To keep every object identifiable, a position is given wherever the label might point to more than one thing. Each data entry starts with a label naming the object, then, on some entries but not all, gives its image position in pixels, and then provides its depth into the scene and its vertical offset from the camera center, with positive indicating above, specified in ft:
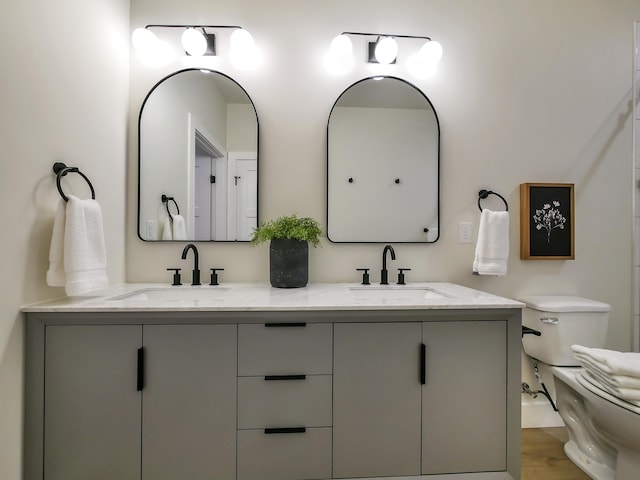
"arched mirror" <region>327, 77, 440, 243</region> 5.48 +1.35
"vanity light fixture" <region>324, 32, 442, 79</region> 5.33 +3.19
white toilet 3.69 -1.92
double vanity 3.53 -1.71
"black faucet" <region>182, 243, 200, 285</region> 5.08 -0.48
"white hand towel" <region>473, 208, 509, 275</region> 5.21 -0.01
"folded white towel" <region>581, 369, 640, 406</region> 3.48 -1.68
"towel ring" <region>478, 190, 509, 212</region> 5.60 +0.85
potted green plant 4.82 -0.10
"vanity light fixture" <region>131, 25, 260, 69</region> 5.18 +3.22
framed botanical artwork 5.60 +0.40
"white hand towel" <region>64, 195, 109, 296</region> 3.60 -0.10
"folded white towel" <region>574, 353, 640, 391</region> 3.54 -1.54
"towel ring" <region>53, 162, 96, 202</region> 3.63 +0.81
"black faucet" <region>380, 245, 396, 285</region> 5.28 -0.48
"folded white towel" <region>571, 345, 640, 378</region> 3.58 -1.37
